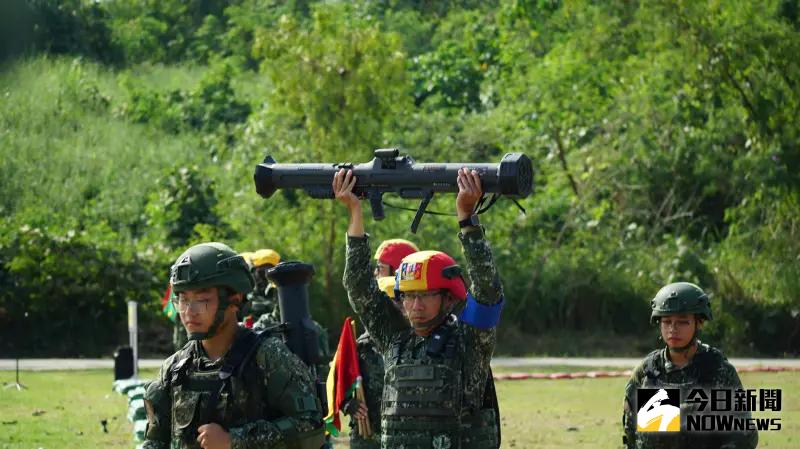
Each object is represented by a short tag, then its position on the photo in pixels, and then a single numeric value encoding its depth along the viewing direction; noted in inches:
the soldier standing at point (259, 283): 871.9
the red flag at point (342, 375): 660.7
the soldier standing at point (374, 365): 637.4
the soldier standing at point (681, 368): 557.5
